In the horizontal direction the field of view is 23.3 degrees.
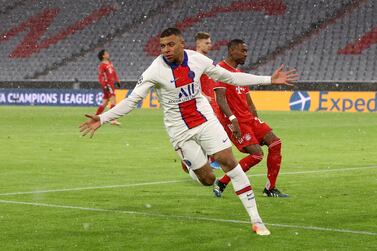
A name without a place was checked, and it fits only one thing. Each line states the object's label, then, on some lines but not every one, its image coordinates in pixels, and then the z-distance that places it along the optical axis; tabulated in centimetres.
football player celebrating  869
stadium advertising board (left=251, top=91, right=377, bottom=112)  3341
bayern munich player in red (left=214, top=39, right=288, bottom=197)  1095
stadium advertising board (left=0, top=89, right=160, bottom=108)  3900
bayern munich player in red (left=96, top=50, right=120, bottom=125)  2703
